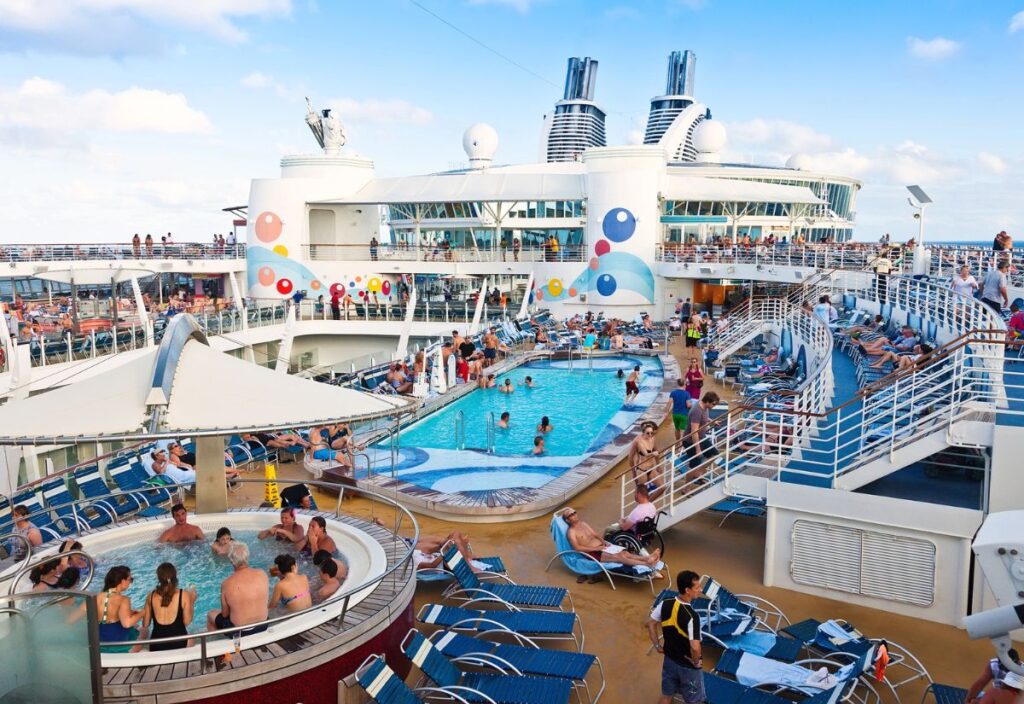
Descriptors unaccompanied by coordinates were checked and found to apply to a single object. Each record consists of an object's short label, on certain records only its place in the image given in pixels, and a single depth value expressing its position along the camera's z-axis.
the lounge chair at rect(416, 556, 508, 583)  7.08
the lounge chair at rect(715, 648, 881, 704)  5.27
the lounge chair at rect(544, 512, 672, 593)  7.31
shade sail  5.64
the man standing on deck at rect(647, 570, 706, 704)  4.86
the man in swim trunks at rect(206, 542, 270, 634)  5.27
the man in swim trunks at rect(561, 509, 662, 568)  7.41
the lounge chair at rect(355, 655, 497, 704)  4.93
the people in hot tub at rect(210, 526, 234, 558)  6.34
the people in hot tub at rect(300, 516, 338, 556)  6.62
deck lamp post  15.21
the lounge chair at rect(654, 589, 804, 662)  5.84
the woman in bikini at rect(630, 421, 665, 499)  9.12
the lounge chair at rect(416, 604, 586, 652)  6.01
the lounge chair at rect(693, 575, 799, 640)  6.41
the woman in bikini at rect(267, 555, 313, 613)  5.63
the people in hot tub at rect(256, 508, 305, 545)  7.11
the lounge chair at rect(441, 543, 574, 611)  6.57
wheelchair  7.81
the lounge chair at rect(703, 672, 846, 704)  4.97
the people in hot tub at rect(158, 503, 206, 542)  7.04
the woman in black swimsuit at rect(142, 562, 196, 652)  5.22
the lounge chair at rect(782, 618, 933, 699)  5.77
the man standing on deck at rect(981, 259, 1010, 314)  11.13
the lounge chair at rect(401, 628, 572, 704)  5.11
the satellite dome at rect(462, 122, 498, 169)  38.19
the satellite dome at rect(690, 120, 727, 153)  39.41
